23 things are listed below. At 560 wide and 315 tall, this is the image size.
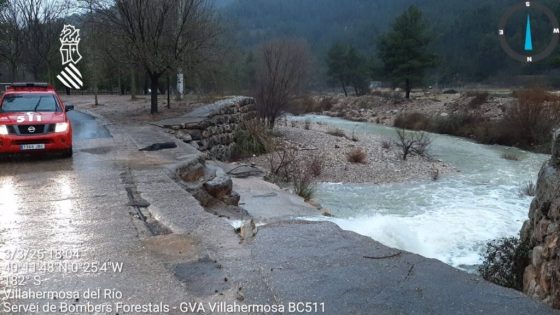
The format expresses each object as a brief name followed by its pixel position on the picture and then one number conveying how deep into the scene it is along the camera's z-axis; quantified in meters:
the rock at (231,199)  8.87
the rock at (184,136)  15.47
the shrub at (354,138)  25.80
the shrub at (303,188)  12.20
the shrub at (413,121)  35.56
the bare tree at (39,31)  35.00
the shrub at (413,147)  21.05
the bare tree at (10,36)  33.09
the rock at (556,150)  5.88
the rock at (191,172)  9.55
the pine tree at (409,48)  48.09
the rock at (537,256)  5.17
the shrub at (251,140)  19.81
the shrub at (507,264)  5.69
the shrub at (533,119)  25.19
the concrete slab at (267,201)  8.82
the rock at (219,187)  8.77
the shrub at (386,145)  23.32
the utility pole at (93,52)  19.58
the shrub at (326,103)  52.97
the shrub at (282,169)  14.85
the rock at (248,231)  5.65
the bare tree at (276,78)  25.92
